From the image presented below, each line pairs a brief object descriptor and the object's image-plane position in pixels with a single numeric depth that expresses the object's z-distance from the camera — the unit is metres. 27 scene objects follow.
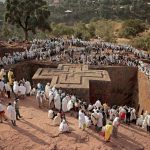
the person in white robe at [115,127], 13.55
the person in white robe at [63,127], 13.35
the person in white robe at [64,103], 15.76
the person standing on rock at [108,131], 12.91
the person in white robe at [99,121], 13.77
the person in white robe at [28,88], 17.39
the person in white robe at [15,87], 16.84
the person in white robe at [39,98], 16.25
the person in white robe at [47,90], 16.97
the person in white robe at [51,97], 16.08
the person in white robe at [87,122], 13.89
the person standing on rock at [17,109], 14.26
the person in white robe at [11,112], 13.52
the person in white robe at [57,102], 15.83
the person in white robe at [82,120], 13.65
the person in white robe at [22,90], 16.89
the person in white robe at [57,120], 14.03
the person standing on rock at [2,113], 13.89
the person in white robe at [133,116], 15.93
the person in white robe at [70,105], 15.69
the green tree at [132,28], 42.75
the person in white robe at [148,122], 15.07
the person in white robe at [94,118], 13.81
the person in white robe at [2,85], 16.64
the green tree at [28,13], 29.50
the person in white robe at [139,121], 15.74
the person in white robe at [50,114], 14.77
